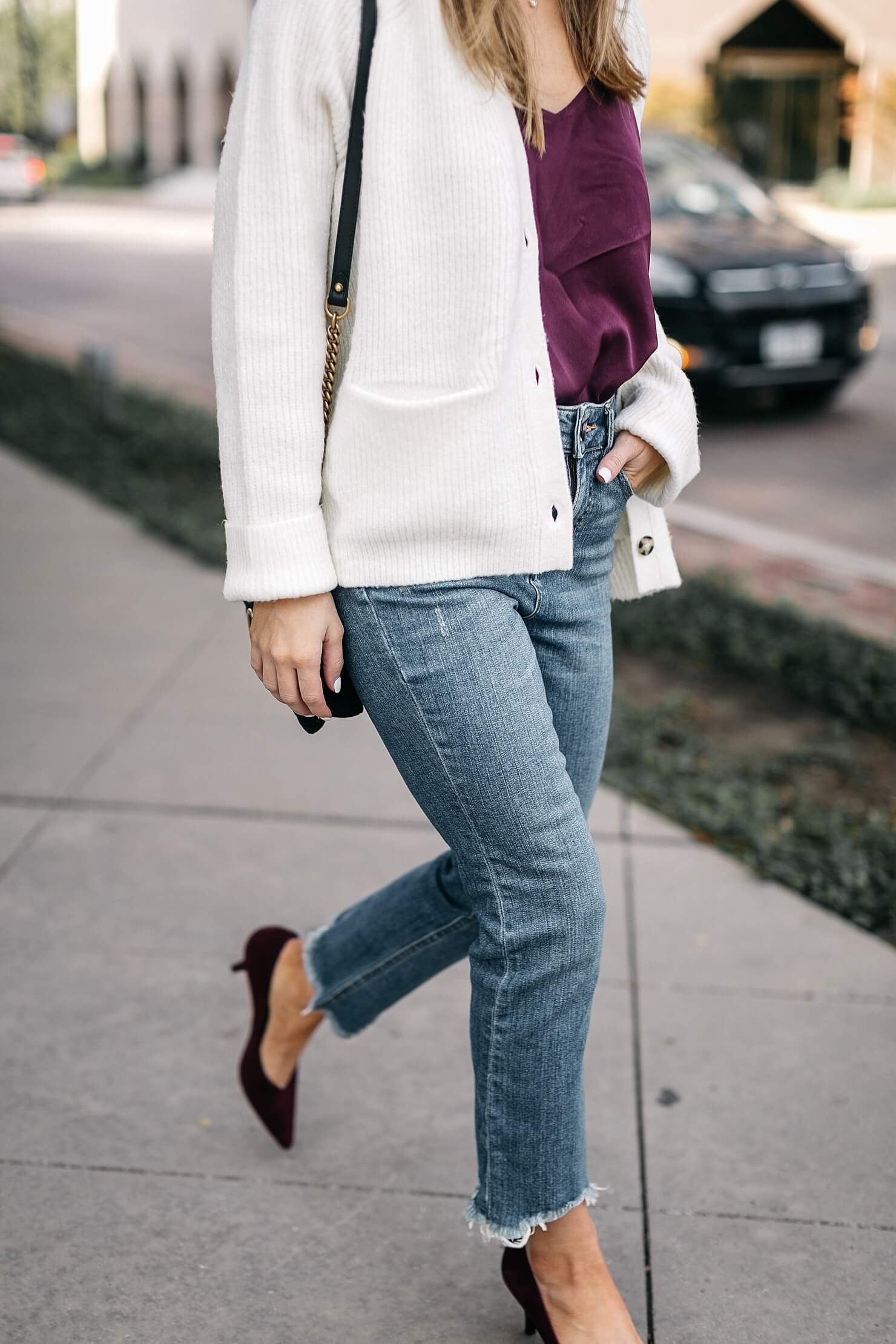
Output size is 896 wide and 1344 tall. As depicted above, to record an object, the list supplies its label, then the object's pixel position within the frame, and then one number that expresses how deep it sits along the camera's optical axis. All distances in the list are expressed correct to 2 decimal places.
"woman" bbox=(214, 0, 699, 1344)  1.55
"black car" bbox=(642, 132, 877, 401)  8.36
